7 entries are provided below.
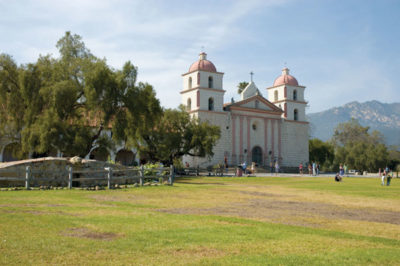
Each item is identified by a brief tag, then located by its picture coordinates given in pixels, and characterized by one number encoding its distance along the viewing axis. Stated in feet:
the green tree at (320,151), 230.07
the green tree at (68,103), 88.02
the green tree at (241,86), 238.48
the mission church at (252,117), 179.73
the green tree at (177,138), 131.96
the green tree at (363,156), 201.67
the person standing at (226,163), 159.96
